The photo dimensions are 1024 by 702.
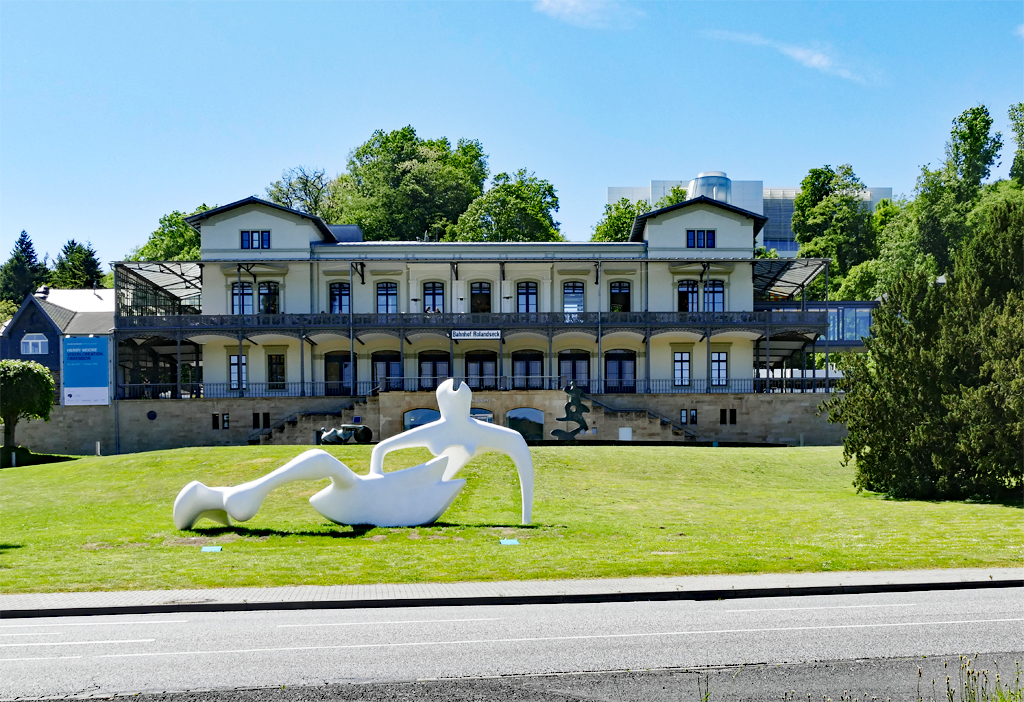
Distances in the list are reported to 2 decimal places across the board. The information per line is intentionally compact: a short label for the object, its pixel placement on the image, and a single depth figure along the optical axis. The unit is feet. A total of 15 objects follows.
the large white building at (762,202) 376.07
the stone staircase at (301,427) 130.72
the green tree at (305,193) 257.34
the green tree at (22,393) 126.11
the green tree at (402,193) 233.96
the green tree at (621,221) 230.48
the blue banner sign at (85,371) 157.07
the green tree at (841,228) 247.09
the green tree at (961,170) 191.83
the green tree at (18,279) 268.21
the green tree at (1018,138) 202.08
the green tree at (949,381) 72.95
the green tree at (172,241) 240.94
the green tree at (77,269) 265.13
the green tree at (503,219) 214.28
